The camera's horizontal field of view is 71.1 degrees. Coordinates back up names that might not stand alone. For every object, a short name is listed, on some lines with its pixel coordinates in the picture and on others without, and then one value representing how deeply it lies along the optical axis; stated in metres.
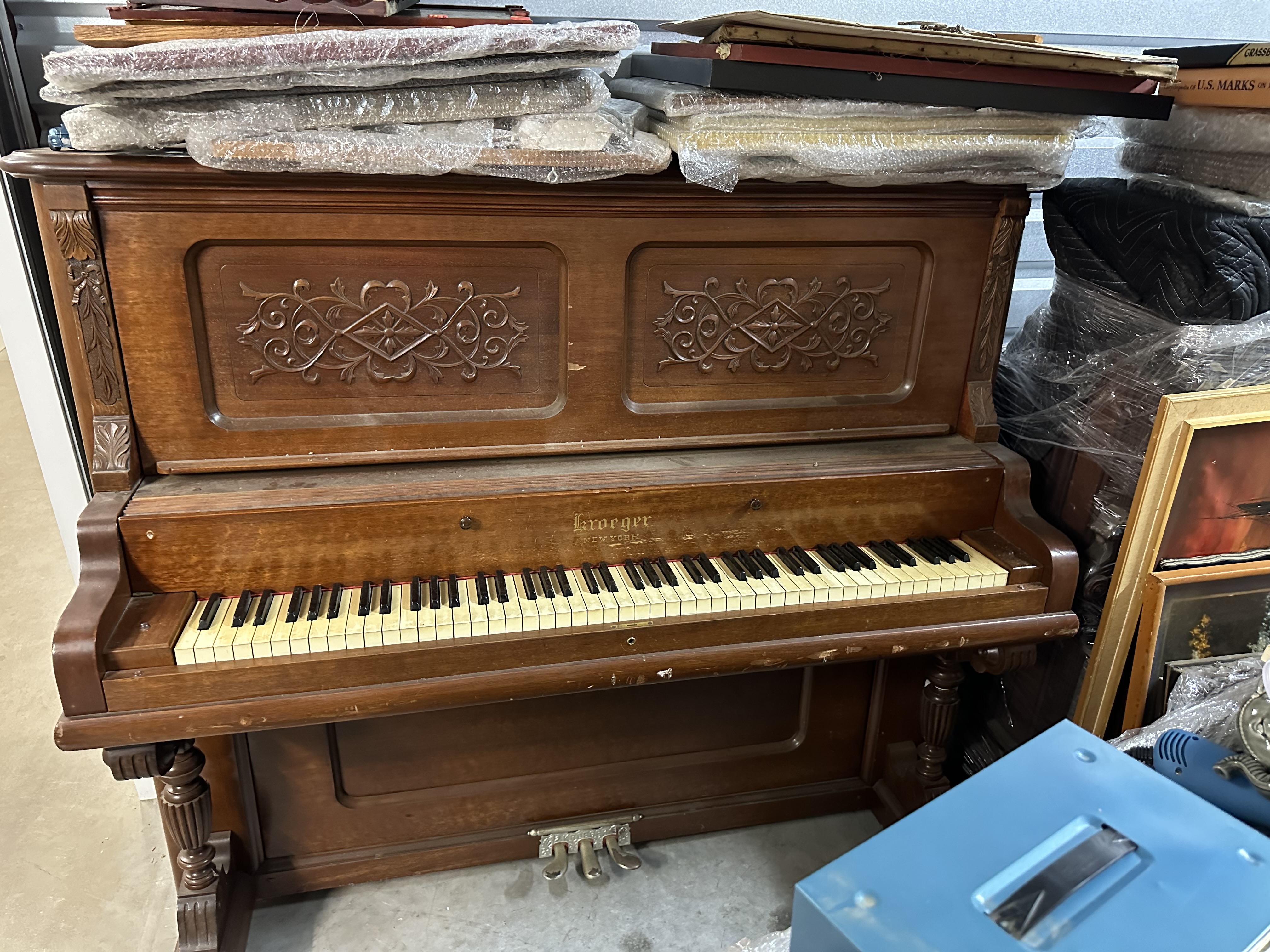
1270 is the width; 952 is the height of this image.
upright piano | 1.51
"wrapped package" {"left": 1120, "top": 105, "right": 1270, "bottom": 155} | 1.84
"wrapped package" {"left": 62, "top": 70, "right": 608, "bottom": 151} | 1.41
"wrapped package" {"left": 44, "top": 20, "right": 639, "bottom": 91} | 1.35
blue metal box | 1.06
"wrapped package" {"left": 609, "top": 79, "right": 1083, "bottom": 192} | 1.59
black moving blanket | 1.76
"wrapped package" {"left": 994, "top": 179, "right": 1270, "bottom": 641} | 1.79
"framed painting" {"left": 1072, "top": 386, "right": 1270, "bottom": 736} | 1.83
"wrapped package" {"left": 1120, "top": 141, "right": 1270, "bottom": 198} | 1.87
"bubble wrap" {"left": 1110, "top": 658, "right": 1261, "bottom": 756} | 1.73
